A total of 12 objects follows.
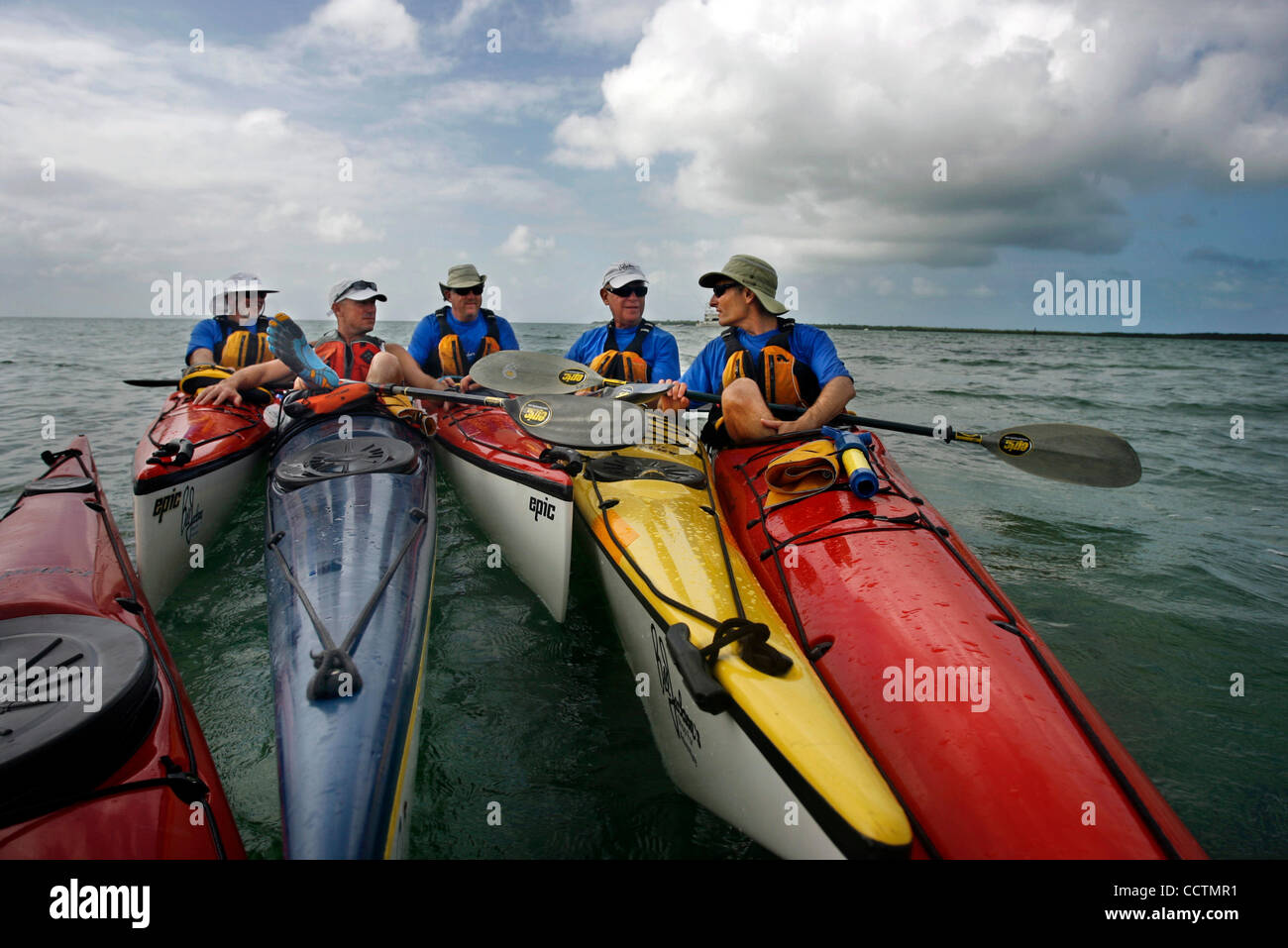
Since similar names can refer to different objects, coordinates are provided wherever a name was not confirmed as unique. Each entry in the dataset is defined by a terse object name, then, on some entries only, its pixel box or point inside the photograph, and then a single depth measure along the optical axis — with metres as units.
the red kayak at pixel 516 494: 3.46
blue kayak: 1.73
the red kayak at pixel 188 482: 3.64
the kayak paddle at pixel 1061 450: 3.67
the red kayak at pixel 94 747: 1.45
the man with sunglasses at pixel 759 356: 4.04
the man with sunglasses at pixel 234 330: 6.23
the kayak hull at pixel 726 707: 1.58
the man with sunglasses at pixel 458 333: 6.01
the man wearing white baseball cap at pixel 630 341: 5.62
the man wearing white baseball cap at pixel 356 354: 5.19
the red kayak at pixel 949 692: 1.64
